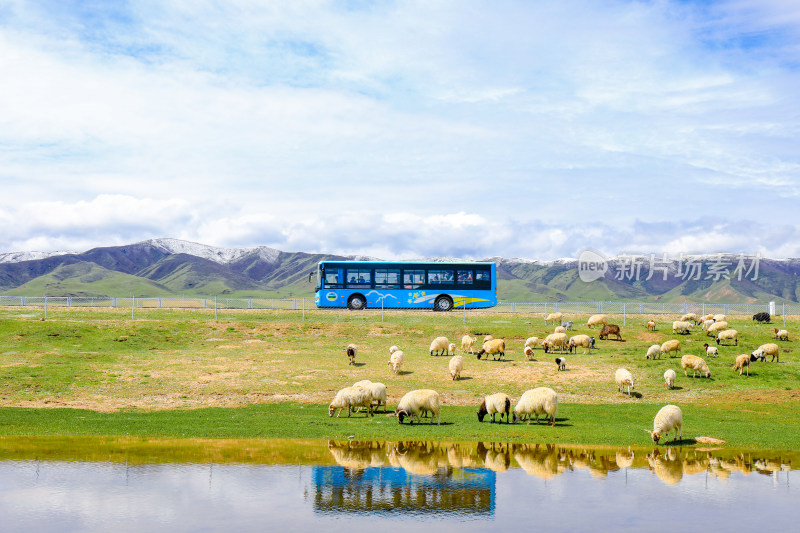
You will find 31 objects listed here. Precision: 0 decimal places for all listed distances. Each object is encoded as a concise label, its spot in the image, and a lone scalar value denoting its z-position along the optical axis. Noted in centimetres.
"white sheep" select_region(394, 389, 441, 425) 2441
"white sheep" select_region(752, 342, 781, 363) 3947
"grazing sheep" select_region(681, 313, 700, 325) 5841
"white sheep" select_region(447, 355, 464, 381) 3472
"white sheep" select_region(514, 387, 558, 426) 2428
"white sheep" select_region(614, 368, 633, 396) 3198
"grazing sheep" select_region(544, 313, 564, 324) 5506
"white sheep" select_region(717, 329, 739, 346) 4504
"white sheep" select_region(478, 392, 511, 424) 2495
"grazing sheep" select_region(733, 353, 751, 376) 3669
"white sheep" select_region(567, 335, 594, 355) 4263
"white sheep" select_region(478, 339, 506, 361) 4034
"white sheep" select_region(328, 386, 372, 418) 2622
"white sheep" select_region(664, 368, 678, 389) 3344
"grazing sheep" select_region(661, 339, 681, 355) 4047
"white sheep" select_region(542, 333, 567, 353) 4284
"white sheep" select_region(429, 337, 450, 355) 4184
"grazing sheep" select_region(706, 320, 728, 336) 4784
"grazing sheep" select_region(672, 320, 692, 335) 4939
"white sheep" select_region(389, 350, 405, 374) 3606
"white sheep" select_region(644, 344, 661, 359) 4006
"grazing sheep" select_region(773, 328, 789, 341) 4683
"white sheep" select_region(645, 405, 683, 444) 2156
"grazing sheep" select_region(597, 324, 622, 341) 4718
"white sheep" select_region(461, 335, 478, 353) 4328
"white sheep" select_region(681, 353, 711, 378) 3562
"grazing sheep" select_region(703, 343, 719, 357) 4009
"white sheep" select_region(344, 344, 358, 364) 3859
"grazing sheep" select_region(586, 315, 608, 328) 5228
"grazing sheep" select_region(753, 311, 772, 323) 5897
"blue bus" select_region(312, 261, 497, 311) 5816
